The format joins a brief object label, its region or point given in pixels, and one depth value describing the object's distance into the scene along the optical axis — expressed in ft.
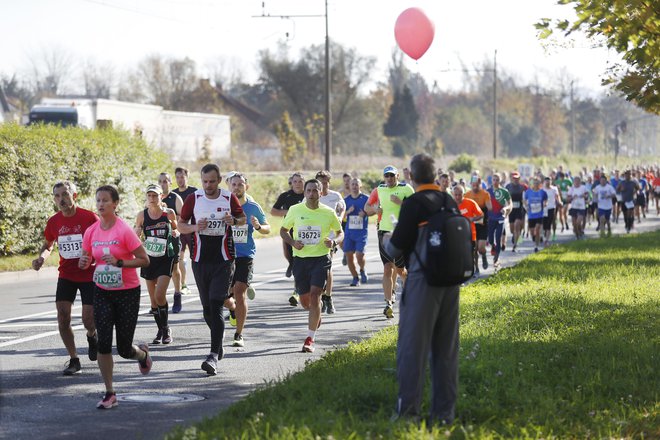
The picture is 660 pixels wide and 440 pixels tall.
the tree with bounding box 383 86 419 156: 339.36
